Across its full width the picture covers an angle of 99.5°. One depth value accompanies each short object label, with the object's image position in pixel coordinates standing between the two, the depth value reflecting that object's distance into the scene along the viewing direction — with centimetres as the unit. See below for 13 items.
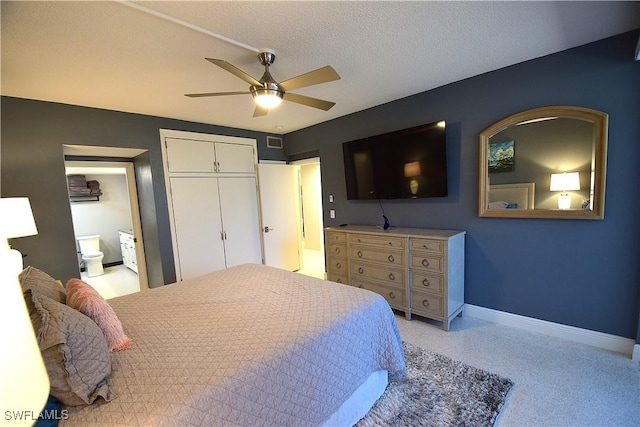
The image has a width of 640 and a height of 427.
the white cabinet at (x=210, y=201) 365
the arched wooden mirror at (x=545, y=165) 221
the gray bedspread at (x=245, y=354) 104
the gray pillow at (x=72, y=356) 100
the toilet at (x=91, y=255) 520
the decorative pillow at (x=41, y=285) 138
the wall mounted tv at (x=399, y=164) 295
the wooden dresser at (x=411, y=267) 269
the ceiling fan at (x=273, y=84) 172
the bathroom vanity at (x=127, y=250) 531
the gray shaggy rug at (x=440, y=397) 167
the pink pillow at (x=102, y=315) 135
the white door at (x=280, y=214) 452
